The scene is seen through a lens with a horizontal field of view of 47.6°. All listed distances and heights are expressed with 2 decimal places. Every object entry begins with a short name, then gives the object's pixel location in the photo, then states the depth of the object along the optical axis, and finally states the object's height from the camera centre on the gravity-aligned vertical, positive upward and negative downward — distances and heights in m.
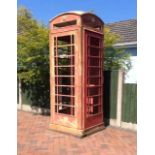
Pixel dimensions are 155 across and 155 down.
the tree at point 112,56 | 6.33 +0.63
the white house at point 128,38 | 8.12 +1.69
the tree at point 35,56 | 5.64 +0.53
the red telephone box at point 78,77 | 4.21 -0.13
